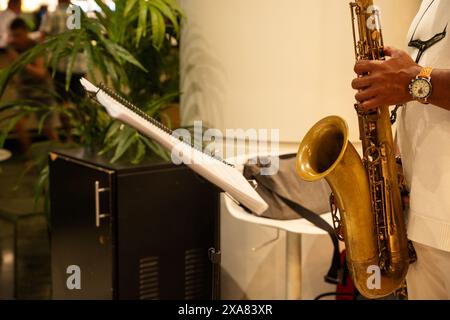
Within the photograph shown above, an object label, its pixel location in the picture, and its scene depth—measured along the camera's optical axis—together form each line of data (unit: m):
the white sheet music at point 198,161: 1.79
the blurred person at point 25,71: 6.25
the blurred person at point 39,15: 8.57
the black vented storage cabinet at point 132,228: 3.21
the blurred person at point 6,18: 6.14
